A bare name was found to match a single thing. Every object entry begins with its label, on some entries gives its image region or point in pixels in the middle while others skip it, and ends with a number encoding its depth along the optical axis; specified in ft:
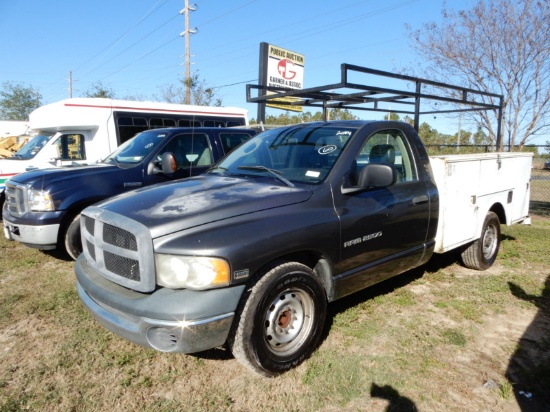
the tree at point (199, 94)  84.14
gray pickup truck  8.04
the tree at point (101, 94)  102.66
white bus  29.43
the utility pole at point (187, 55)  80.89
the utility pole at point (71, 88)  154.31
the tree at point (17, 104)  136.24
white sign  51.93
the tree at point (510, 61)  33.76
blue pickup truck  16.78
